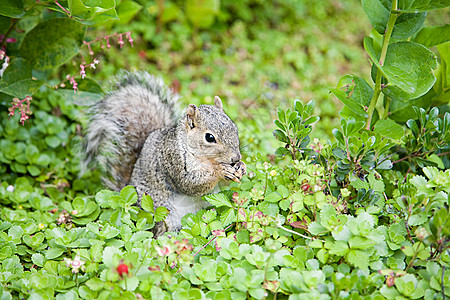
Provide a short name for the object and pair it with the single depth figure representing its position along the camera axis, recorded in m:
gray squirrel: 2.38
